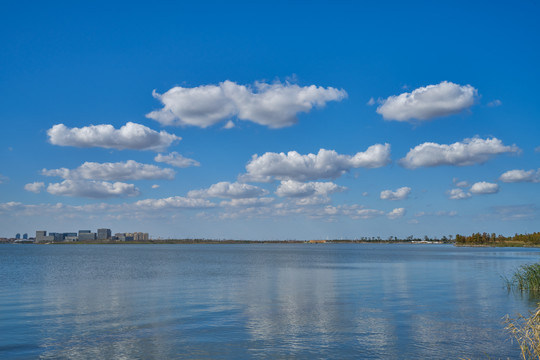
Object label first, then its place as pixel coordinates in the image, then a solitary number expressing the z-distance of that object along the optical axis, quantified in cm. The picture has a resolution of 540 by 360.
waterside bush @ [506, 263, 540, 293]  4934
